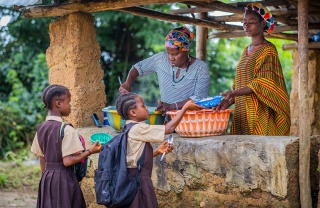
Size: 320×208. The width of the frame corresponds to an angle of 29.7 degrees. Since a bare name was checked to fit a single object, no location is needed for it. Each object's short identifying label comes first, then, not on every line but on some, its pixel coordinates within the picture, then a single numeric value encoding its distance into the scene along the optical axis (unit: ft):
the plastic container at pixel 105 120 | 19.49
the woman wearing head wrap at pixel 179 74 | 17.22
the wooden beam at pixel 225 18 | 24.40
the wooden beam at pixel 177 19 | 20.53
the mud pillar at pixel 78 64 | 18.94
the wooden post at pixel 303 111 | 14.61
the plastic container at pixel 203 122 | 15.88
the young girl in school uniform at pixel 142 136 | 13.21
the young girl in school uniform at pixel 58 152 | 13.64
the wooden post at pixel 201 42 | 24.94
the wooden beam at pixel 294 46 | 26.10
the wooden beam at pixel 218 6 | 20.22
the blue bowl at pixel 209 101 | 15.72
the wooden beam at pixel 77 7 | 17.71
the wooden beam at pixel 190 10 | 22.57
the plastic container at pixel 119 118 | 17.54
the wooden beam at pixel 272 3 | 20.39
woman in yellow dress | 16.60
